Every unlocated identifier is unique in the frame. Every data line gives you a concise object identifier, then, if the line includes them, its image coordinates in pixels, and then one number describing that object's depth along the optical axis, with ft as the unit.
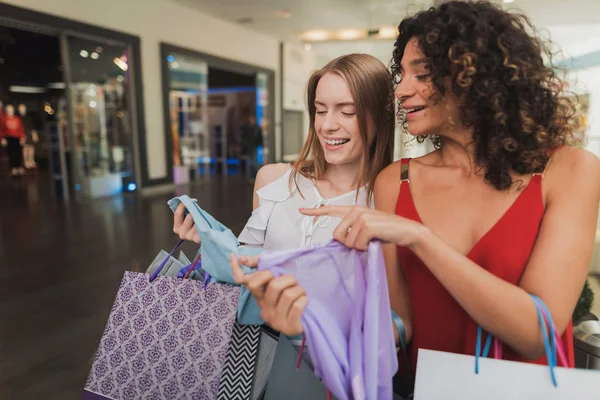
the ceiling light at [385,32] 36.14
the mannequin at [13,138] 36.62
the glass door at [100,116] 23.98
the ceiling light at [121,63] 25.93
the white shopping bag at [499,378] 2.23
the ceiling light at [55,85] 49.34
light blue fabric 3.25
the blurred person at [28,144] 40.83
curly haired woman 2.57
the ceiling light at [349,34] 37.78
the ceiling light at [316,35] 38.21
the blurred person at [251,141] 35.29
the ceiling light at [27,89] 51.98
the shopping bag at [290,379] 3.22
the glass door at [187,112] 30.37
